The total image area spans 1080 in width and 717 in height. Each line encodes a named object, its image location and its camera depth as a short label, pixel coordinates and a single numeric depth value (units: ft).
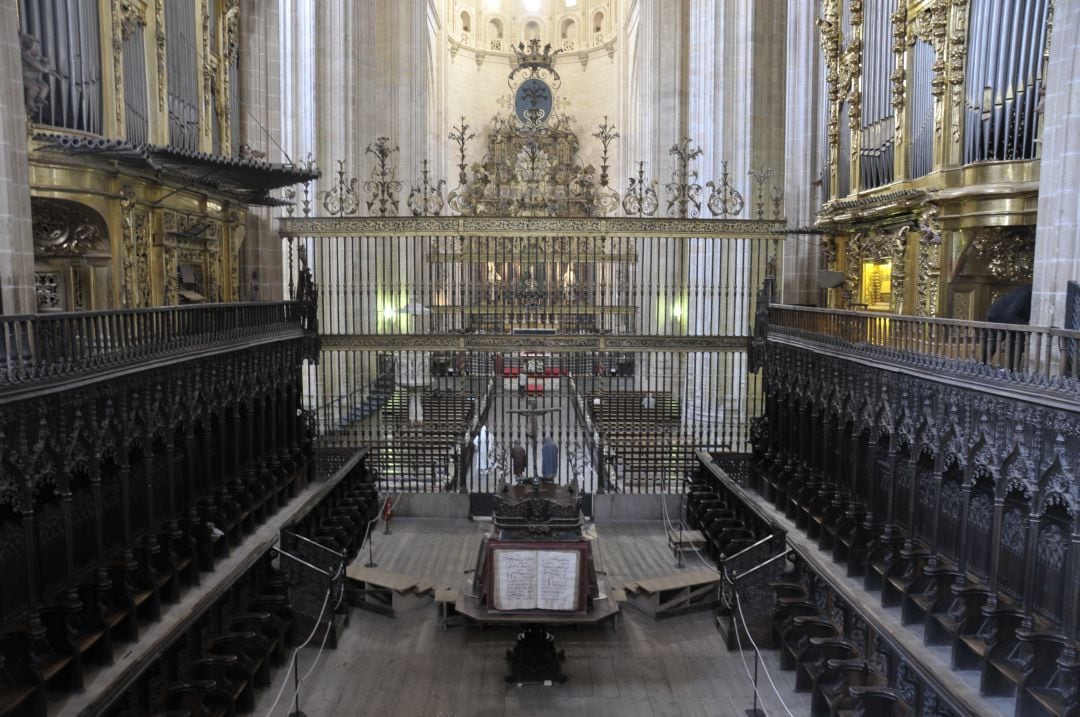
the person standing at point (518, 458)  49.51
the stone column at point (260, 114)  51.72
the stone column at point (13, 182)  23.06
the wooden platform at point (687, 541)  42.60
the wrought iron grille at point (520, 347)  46.37
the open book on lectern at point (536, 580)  29.99
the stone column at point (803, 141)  52.19
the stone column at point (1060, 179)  22.75
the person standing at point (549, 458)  47.47
